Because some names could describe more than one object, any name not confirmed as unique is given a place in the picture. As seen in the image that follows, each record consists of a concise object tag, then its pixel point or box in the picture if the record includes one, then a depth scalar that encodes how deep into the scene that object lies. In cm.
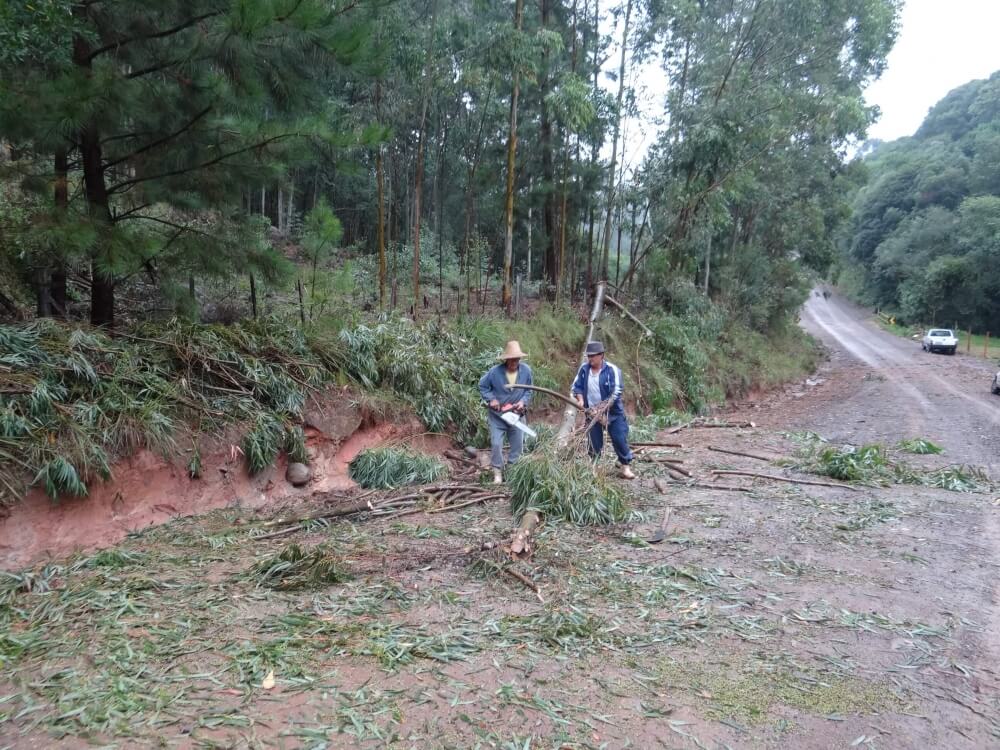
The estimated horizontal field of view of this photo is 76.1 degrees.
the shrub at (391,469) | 703
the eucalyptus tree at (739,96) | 1475
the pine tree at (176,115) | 507
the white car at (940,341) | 2994
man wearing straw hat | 684
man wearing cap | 658
